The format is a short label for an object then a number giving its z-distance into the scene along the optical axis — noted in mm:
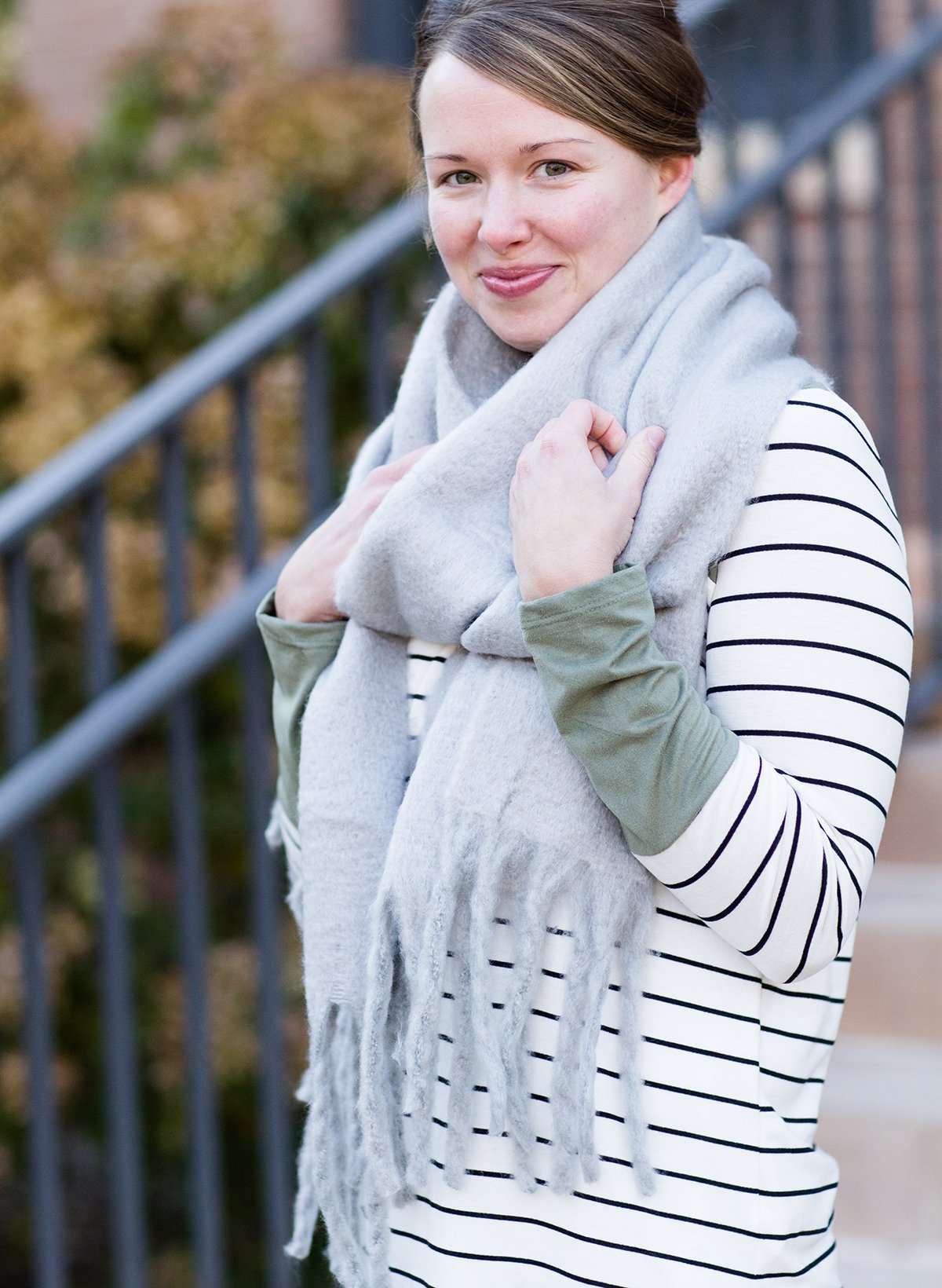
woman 2101
